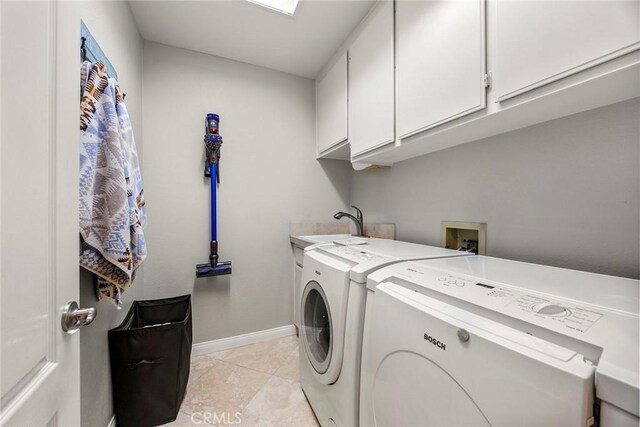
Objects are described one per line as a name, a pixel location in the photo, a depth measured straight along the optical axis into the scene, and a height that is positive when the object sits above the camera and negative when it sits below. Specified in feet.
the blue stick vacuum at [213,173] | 5.79 +0.96
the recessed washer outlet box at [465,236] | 4.01 -0.42
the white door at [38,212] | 1.21 +0.00
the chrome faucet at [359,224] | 6.63 -0.32
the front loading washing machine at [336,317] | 2.81 -1.45
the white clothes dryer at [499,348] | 1.17 -0.81
